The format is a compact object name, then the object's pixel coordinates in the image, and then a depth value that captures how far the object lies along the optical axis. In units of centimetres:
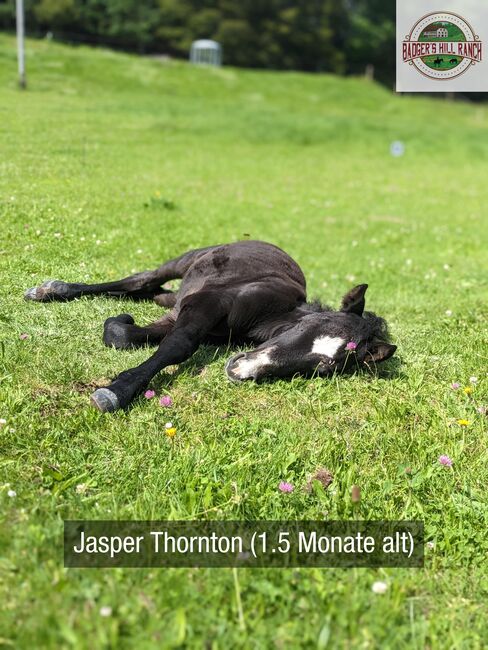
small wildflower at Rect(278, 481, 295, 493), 346
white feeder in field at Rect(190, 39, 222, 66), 6378
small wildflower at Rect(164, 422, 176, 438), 386
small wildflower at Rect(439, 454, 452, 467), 390
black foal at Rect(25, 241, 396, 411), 469
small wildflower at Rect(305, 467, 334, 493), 363
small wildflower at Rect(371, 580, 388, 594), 272
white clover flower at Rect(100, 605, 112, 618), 227
